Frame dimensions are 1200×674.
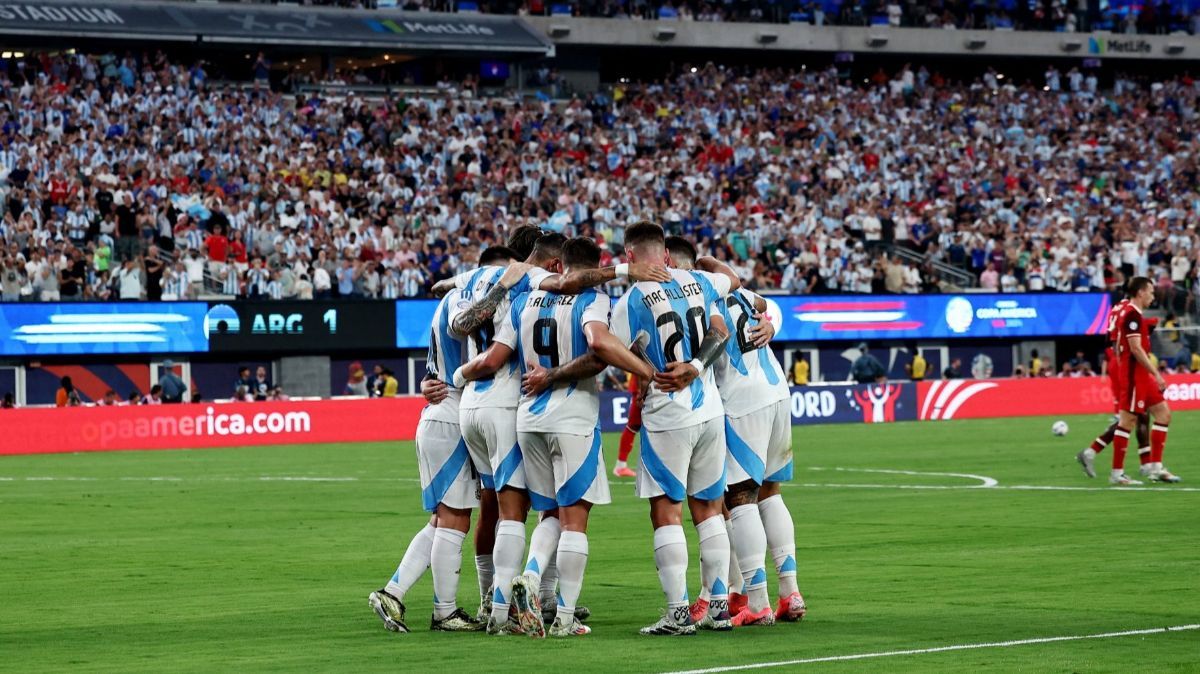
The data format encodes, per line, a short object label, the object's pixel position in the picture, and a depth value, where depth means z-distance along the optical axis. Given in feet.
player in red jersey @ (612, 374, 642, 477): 75.77
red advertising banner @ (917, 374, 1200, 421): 142.82
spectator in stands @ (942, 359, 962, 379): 158.30
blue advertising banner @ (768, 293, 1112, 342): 152.76
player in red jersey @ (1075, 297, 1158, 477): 72.13
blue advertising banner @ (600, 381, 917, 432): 136.98
